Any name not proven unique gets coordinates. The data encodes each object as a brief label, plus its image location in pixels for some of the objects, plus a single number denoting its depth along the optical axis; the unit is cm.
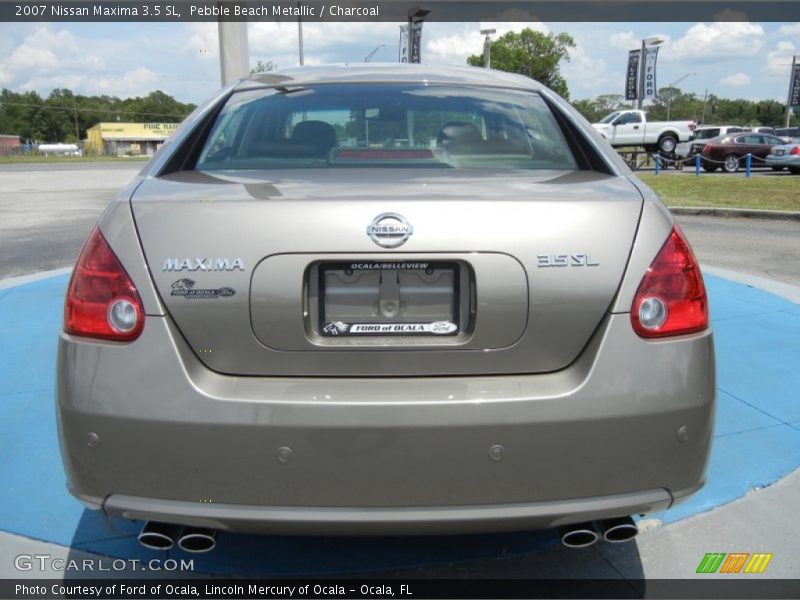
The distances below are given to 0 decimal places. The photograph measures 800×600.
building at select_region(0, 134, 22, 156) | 8911
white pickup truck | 3331
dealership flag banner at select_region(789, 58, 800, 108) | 5472
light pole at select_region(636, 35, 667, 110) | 3592
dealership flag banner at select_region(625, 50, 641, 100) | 3750
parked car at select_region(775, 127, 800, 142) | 4038
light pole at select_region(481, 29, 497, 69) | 2512
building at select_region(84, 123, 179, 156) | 10000
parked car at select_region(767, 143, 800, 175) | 2542
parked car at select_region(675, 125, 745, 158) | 3131
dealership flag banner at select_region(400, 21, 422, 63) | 2357
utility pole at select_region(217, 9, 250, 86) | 986
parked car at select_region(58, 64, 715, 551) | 194
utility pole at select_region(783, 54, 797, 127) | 5527
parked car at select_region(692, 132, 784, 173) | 2752
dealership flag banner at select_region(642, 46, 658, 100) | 3653
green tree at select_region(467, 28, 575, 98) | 8012
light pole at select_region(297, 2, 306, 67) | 3172
